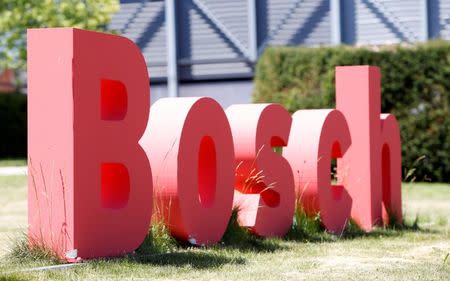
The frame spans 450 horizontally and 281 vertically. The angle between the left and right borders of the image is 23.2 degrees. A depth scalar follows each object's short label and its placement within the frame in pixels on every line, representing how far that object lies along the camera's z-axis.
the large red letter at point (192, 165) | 8.36
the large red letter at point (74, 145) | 7.20
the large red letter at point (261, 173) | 9.51
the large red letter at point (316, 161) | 10.34
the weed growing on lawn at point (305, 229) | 9.94
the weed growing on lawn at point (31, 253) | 7.28
